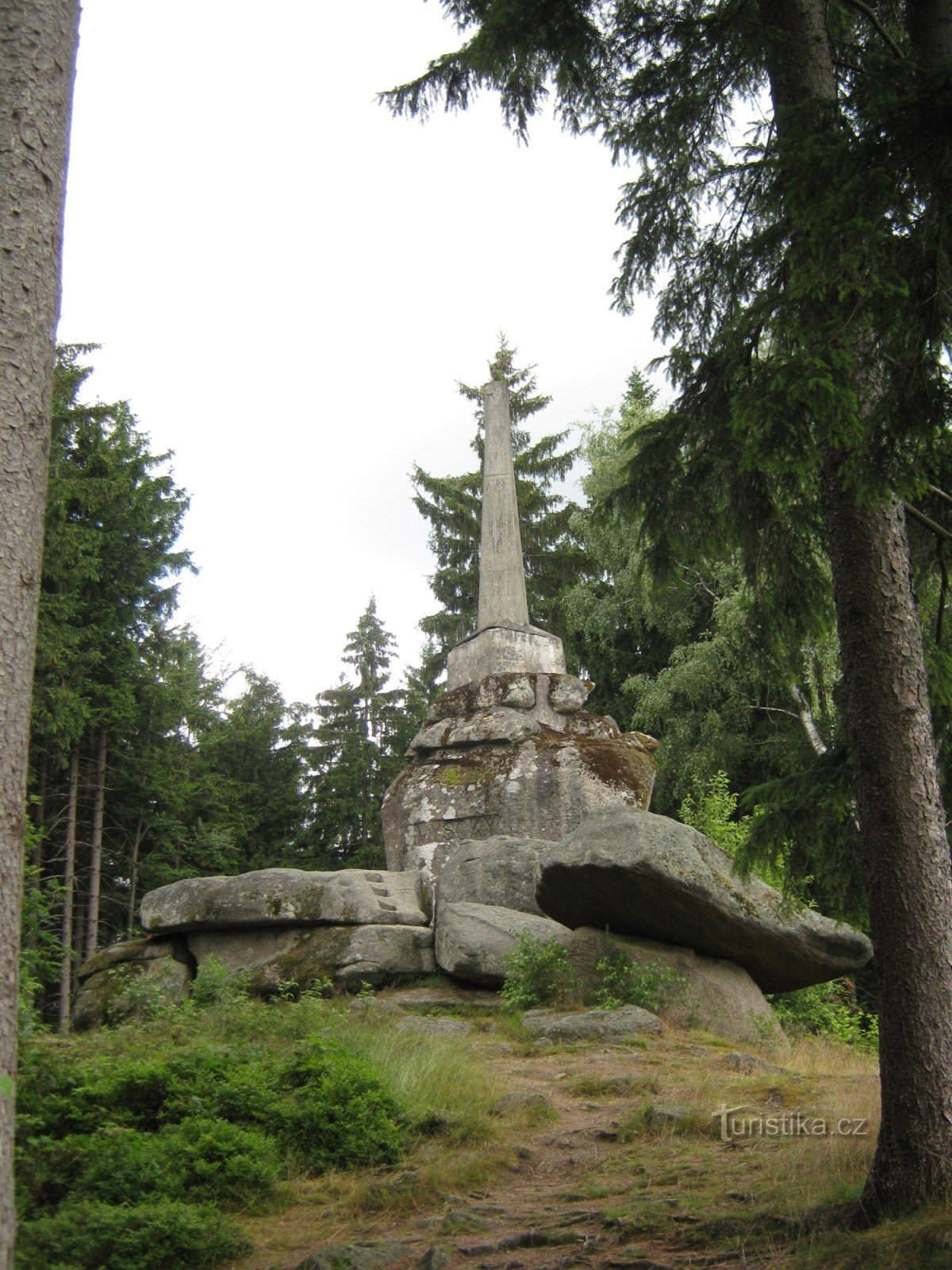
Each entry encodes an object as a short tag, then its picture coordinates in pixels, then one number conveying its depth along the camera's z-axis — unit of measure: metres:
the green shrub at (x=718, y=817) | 14.03
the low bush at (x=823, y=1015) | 12.10
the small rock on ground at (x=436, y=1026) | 8.77
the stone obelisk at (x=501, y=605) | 14.71
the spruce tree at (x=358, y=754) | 24.88
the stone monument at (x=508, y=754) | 12.98
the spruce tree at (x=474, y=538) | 27.39
